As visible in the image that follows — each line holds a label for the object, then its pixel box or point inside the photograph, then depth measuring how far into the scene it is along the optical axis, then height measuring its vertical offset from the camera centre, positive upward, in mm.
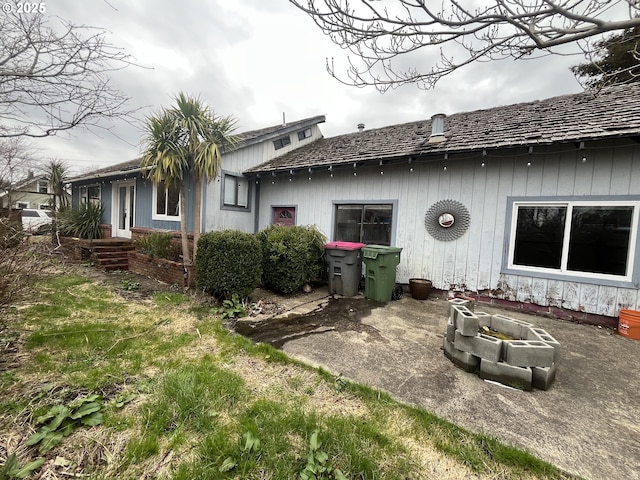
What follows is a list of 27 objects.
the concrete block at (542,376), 2486 -1368
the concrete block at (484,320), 3158 -1071
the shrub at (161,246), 6871 -813
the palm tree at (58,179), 11203 +1390
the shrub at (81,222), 9289 -341
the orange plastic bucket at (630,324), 3943 -1292
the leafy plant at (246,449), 1566 -1490
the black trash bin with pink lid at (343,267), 5652 -916
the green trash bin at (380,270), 5328 -889
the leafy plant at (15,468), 1463 -1504
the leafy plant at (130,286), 5662 -1598
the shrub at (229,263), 4625 -785
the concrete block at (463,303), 3459 -974
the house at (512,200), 4395 +680
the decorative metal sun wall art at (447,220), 5633 +247
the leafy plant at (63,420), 1722 -1517
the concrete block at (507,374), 2492 -1387
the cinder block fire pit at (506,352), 2494 -1209
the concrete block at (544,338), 2615 -1072
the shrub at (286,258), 5500 -753
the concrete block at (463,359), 2791 -1417
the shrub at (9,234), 2405 -244
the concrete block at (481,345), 2605 -1189
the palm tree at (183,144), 5926 +1713
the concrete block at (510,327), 2963 -1105
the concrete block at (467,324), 2729 -987
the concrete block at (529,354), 2469 -1147
